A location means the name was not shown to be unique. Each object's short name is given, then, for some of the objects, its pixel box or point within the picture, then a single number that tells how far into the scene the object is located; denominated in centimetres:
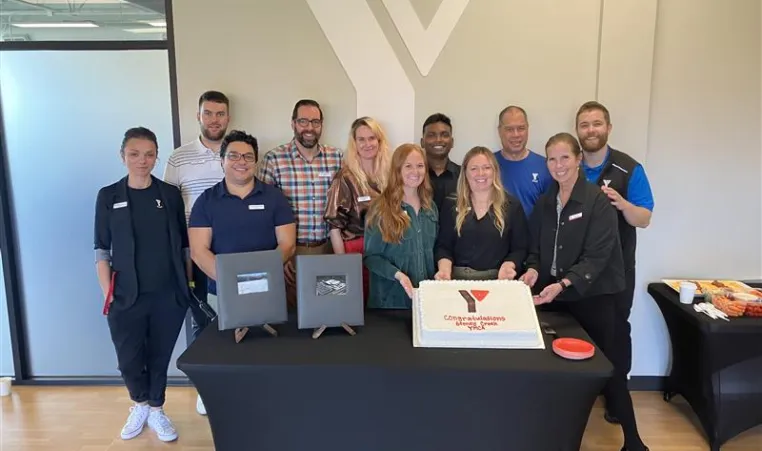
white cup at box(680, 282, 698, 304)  268
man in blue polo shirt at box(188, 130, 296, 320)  235
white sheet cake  176
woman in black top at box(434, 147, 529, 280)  226
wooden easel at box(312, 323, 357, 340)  187
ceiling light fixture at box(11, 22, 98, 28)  306
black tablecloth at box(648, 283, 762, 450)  239
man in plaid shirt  274
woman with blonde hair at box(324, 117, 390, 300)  263
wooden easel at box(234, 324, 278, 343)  184
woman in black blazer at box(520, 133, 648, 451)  215
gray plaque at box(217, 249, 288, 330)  181
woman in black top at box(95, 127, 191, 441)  249
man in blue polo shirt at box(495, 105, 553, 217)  279
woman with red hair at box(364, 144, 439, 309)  225
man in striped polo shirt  280
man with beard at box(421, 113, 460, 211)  279
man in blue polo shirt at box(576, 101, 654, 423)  259
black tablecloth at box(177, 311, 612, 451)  165
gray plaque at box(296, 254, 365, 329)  186
